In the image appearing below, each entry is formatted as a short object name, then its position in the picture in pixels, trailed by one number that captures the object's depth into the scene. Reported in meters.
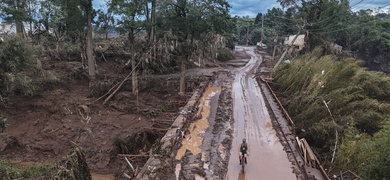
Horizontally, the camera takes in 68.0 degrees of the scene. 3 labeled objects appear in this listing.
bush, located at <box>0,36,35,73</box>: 17.03
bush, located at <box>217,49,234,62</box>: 40.56
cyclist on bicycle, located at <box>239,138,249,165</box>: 9.90
